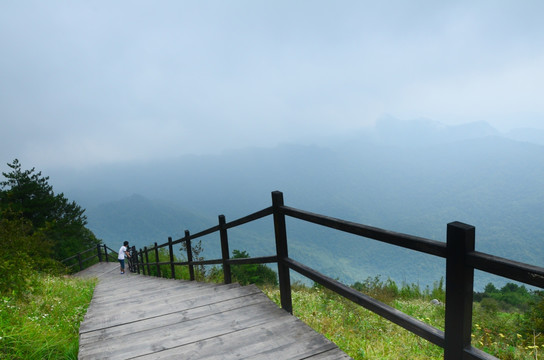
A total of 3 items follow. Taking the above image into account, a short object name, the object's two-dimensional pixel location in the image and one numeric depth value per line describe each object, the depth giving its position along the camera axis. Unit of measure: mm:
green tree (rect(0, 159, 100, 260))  32469
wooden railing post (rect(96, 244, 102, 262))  22658
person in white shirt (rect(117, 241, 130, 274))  15455
